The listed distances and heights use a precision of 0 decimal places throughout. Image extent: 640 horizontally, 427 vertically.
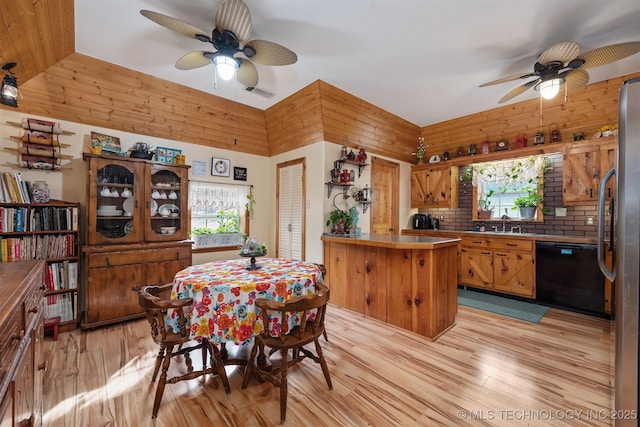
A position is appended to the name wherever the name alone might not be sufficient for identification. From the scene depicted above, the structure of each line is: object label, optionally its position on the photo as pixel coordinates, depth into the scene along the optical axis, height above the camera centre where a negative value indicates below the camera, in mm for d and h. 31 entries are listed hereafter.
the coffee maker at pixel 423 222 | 5449 -173
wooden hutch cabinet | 2994 -224
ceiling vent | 3167 +1465
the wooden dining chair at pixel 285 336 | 1729 -862
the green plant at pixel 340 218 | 4000 -67
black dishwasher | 3387 -852
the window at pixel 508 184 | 4387 +526
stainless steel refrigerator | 1308 -175
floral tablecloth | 1853 -613
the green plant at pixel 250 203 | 4680 +178
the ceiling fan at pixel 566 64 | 2371 +1457
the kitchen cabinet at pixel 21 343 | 919 -548
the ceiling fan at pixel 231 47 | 2027 +1435
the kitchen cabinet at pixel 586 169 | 3496 +609
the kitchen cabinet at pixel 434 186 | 5047 +541
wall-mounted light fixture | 2078 +962
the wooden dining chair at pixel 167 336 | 1747 -850
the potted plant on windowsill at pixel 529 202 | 4355 +191
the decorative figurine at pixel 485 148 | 4641 +1148
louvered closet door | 4348 +60
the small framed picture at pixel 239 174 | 4543 +688
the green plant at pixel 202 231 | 4066 -267
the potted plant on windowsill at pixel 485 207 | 4926 +122
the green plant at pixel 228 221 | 4426 -127
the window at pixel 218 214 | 4156 -7
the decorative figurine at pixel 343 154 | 4066 +907
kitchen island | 2846 -785
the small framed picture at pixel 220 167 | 4273 +762
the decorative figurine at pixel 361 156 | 4238 +912
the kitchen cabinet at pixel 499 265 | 3934 -808
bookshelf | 2631 -313
